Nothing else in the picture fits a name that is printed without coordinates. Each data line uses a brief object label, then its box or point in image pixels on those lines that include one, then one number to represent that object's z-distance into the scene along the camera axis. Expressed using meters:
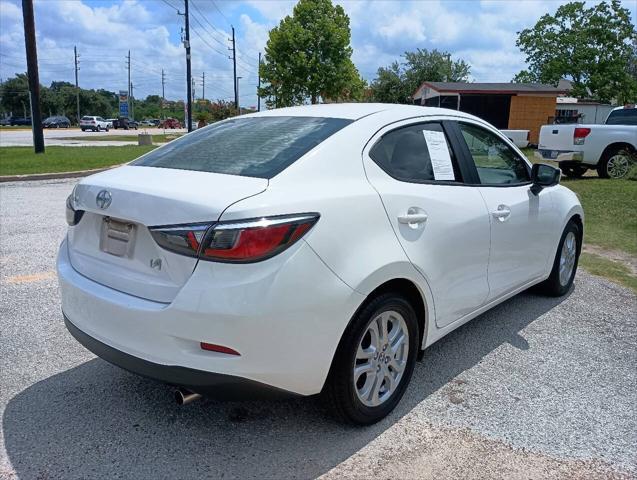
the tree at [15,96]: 94.12
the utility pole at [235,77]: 44.19
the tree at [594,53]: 43.31
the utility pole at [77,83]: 83.25
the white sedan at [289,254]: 2.36
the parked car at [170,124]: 68.41
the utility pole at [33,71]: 17.20
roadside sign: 78.55
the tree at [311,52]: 31.42
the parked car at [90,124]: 56.69
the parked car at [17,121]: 79.25
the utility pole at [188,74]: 28.86
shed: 30.17
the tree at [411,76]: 55.56
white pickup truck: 13.38
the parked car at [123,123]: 68.38
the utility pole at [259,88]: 33.23
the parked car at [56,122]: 67.44
